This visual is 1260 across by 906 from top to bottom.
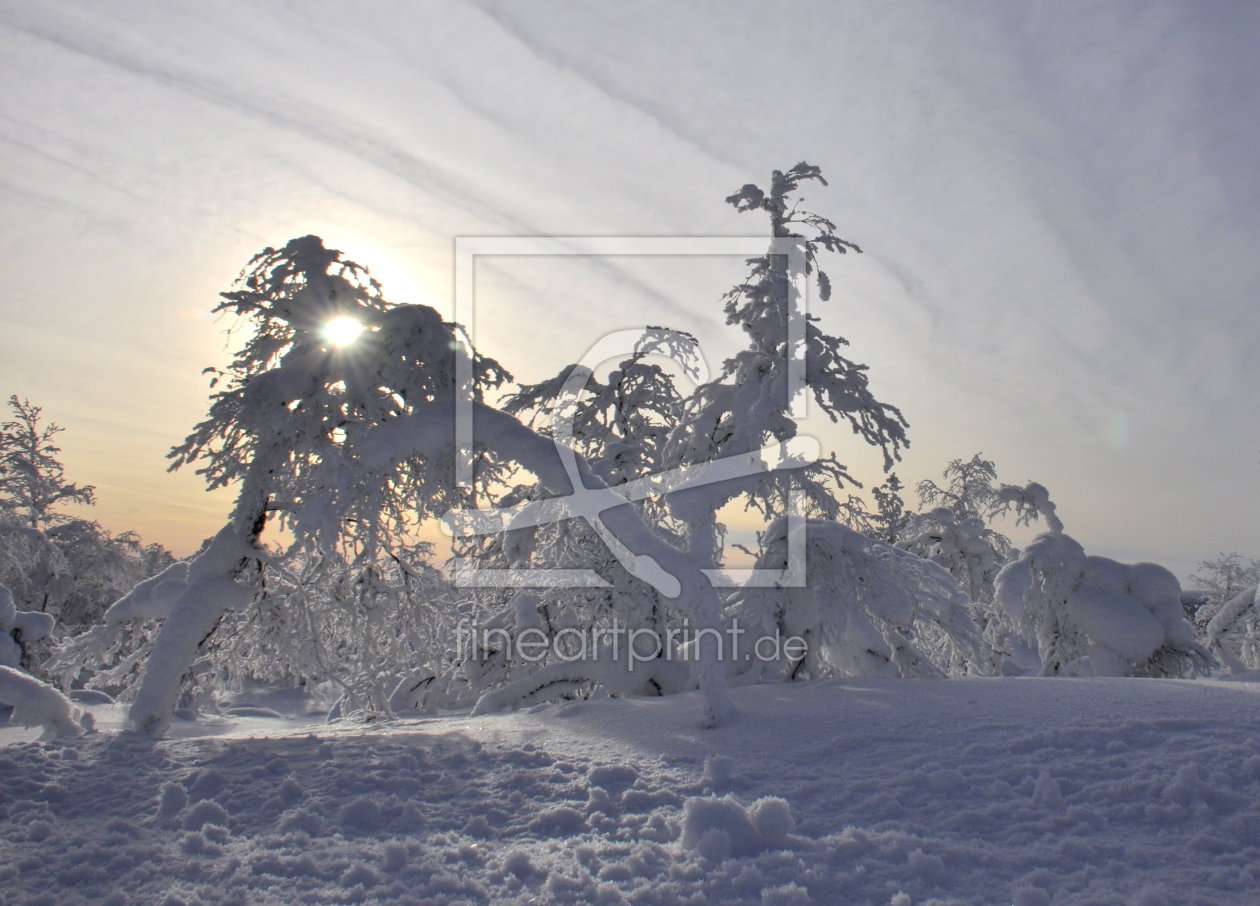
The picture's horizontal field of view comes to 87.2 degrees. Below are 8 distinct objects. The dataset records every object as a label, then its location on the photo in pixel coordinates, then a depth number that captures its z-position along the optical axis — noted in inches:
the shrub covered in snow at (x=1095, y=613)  534.0
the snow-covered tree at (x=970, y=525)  663.1
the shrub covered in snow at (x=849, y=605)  416.8
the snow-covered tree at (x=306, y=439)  316.5
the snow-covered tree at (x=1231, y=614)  679.7
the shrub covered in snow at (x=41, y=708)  282.2
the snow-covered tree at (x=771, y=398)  365.1
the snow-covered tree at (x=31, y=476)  875.4
